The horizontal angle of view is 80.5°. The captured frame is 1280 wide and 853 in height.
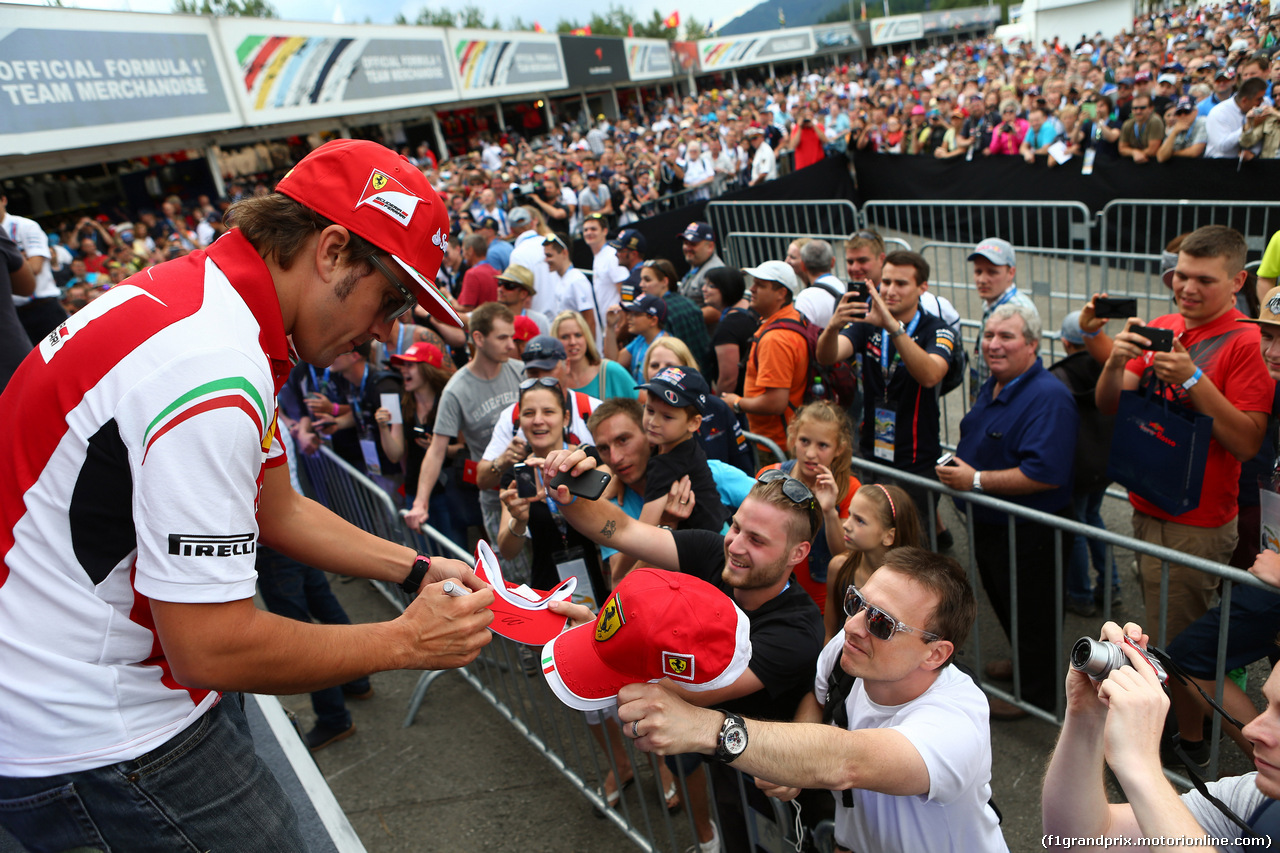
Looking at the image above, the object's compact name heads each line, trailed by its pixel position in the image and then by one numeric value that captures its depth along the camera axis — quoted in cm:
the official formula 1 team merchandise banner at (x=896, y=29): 5922
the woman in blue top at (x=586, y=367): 508
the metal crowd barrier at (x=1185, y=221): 771
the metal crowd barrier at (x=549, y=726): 245
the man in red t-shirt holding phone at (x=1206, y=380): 320
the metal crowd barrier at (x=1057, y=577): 272
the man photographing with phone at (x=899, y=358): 421
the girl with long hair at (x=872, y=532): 309
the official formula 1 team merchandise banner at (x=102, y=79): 1384
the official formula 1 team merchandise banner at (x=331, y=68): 1812
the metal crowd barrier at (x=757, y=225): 1131
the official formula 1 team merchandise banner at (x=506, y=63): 2542
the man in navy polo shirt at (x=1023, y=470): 355
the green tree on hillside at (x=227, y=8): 1731
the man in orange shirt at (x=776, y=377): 480
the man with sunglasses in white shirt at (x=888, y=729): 168
